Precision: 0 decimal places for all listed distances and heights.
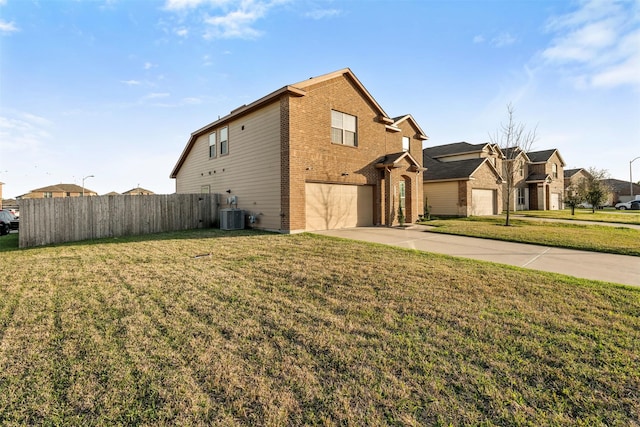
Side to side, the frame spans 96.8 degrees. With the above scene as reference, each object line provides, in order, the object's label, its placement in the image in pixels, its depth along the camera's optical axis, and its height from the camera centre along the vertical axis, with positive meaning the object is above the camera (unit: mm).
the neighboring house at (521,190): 30359 +1778
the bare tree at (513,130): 18047 +4777
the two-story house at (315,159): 12086 +2441
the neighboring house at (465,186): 22264 +1694
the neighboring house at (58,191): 61344 +4805
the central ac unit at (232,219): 13906 -446
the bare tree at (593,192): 25359 +1206
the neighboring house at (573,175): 38441 +4238
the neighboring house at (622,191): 50750 +2514
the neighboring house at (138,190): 69450 +5251
